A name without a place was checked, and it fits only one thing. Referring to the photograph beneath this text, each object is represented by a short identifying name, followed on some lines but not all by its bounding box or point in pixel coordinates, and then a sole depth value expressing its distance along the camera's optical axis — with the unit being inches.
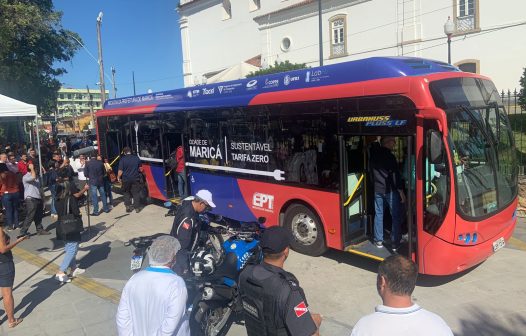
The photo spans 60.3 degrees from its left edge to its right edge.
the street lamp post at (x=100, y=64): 860.6
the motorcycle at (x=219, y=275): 183.5
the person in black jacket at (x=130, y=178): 468.8
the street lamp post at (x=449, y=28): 626.2
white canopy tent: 474.6
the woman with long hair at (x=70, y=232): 264.7
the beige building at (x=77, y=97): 5662.4
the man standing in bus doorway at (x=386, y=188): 259.6
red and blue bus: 220.1
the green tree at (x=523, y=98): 496.4
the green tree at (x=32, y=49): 871.7
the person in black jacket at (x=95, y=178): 462.6
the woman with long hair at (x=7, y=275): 205.3
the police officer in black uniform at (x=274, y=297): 105.8
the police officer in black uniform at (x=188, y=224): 191.6
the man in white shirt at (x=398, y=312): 85.6
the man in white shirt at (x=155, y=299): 121.8
